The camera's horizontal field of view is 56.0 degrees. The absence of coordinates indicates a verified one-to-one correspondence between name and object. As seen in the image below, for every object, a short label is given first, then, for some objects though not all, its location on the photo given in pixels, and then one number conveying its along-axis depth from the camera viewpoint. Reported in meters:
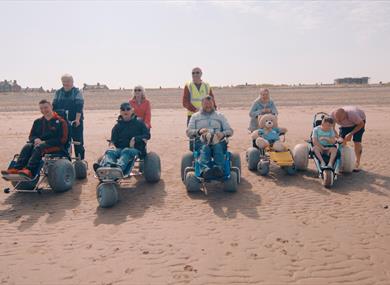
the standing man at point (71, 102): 8.39
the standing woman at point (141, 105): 8.41
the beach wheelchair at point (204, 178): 6.83
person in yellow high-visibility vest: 8.77
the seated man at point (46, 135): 6.93
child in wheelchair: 7.69
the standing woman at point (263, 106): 9.01
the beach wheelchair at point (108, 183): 6.38
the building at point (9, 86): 59.51
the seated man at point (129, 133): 7.30
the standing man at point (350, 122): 8.21
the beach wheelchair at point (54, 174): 7.02
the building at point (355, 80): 72.50
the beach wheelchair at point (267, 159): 8.02
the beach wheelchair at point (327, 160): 7.23
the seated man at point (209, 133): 6.82
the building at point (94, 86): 62.62
